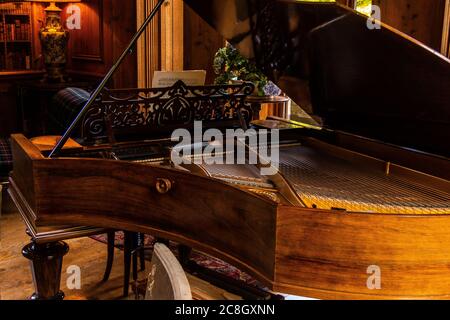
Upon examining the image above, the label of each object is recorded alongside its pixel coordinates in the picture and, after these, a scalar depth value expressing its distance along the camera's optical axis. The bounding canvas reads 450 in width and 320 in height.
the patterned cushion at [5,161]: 4.07
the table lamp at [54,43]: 6.09
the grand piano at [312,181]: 1.55
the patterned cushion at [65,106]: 4.44
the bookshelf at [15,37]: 6.58
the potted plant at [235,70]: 4.61
